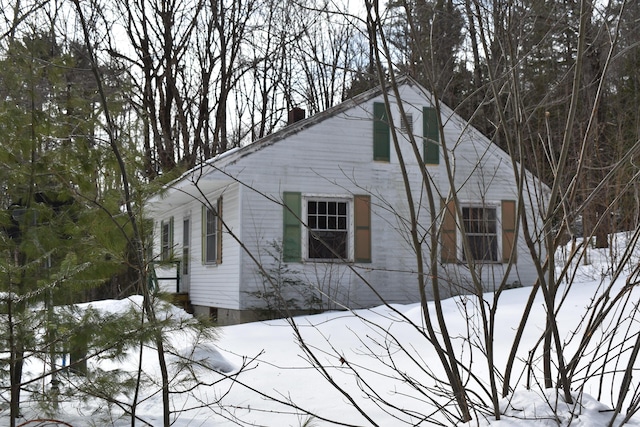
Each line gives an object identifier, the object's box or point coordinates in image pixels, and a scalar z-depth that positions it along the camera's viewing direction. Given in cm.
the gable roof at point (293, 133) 1292
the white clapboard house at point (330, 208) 1304
